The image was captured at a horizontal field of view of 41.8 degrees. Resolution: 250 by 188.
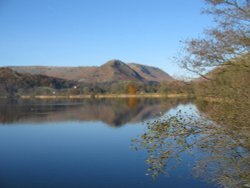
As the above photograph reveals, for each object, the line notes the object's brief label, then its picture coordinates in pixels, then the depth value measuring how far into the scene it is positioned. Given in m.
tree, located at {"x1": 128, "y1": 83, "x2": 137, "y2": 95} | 98.44
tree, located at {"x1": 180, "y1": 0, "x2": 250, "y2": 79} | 5.77
